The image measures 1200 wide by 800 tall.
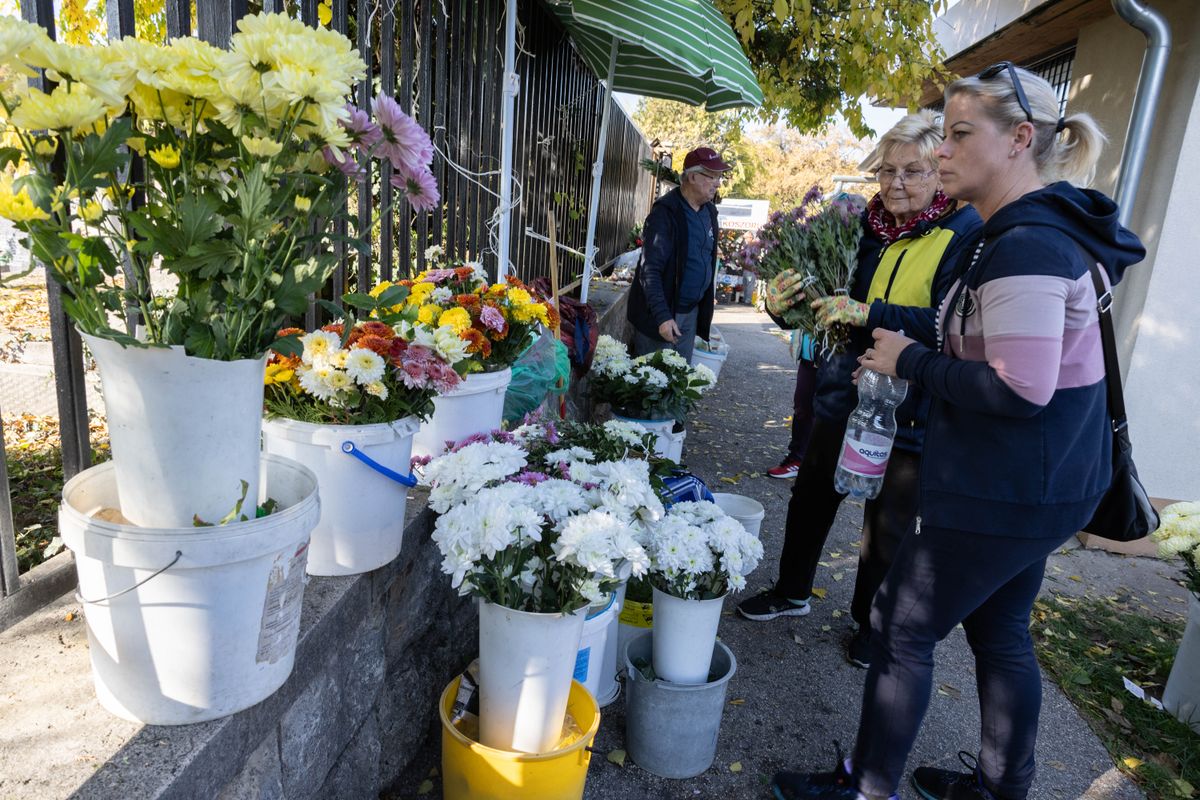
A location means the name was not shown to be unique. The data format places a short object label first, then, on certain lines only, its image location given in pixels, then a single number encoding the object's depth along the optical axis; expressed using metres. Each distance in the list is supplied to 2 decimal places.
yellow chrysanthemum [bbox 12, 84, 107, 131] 1.00
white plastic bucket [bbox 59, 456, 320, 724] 1.25
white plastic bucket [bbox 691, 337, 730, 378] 6.47
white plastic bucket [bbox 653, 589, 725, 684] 2.41
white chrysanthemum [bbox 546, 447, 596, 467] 2.36
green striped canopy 3.49
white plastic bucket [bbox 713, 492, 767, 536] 3.51
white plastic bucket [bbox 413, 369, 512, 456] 2.44
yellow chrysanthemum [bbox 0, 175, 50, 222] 1.03
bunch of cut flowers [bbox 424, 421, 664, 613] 1.86
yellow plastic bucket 2.00
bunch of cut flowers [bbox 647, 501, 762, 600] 2.31
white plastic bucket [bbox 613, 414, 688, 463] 4.51
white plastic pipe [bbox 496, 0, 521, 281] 3.57
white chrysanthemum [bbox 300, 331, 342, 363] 1.80
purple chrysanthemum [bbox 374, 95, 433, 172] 1.43
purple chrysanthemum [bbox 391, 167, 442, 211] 1.58
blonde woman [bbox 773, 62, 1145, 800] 1.72
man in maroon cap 4.94
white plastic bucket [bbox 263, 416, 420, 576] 1.86
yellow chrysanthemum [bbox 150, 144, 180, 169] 1.19
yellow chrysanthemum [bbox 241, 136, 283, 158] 1.15
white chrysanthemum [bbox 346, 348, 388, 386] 1.80
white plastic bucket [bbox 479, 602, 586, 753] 1.96
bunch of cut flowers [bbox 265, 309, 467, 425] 1.81
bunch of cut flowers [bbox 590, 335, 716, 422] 4.50
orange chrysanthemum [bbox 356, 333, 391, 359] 1.90
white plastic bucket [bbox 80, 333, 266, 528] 1.24
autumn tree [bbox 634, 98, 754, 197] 24.45
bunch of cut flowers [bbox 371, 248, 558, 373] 2.28
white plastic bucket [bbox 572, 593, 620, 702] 2.40
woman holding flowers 2.59
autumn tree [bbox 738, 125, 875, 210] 30.77
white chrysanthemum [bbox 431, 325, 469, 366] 2.08
